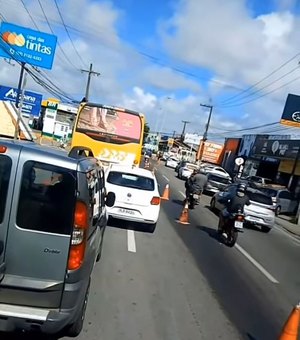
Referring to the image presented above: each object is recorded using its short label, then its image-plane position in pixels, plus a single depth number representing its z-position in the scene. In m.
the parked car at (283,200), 30.91
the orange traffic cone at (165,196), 22.73
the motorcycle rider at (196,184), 20.28
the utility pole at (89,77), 53.16
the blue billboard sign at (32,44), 26.67
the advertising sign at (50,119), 44.19
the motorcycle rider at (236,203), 13.10
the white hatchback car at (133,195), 12.38
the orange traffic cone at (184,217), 15.88
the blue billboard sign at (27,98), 38.62
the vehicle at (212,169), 45.07
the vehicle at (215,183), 29.39
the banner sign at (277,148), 41.65
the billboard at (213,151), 74.56
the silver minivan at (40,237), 4.19
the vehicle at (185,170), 42.78
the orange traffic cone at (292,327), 5.64
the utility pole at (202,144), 74.31
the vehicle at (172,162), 67.88
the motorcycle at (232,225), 12.75
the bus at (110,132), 19.17
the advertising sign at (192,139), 106.56
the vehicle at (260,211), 18.52
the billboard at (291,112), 36.69
